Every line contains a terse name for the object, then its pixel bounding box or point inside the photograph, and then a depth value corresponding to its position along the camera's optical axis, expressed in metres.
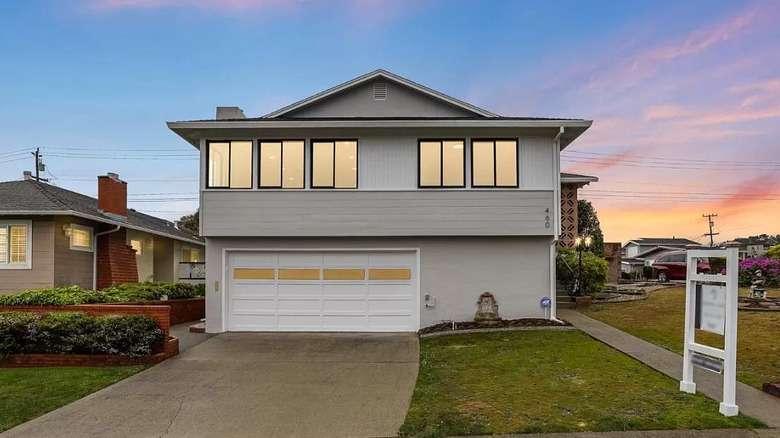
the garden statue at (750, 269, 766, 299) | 15.83
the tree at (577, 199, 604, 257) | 33.42
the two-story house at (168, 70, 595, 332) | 12.48
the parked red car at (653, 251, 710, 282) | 27.42
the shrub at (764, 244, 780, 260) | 20.82
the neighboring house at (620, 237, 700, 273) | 45.72
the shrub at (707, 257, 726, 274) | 21.25
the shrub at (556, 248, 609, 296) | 16.55
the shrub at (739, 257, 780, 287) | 19.66
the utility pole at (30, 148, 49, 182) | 37.33
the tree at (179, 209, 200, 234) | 53.00
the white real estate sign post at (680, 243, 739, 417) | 5.91
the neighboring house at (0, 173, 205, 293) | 14.80
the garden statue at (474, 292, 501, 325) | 12.56
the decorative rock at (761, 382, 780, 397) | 6.51
